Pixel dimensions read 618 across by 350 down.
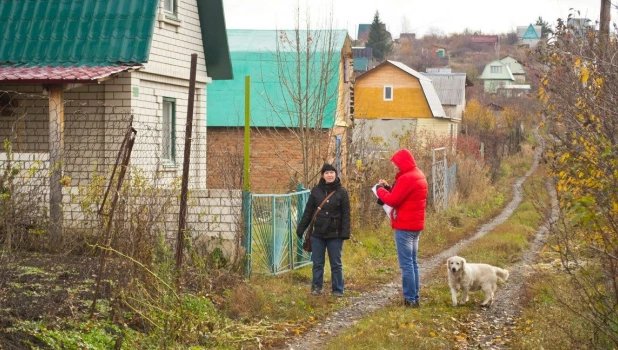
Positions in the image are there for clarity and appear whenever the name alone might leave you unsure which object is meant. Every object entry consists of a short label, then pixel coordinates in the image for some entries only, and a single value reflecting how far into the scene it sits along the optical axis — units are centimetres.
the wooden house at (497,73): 11162
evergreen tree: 11600
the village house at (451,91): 5981
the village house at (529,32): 14238
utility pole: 1520
